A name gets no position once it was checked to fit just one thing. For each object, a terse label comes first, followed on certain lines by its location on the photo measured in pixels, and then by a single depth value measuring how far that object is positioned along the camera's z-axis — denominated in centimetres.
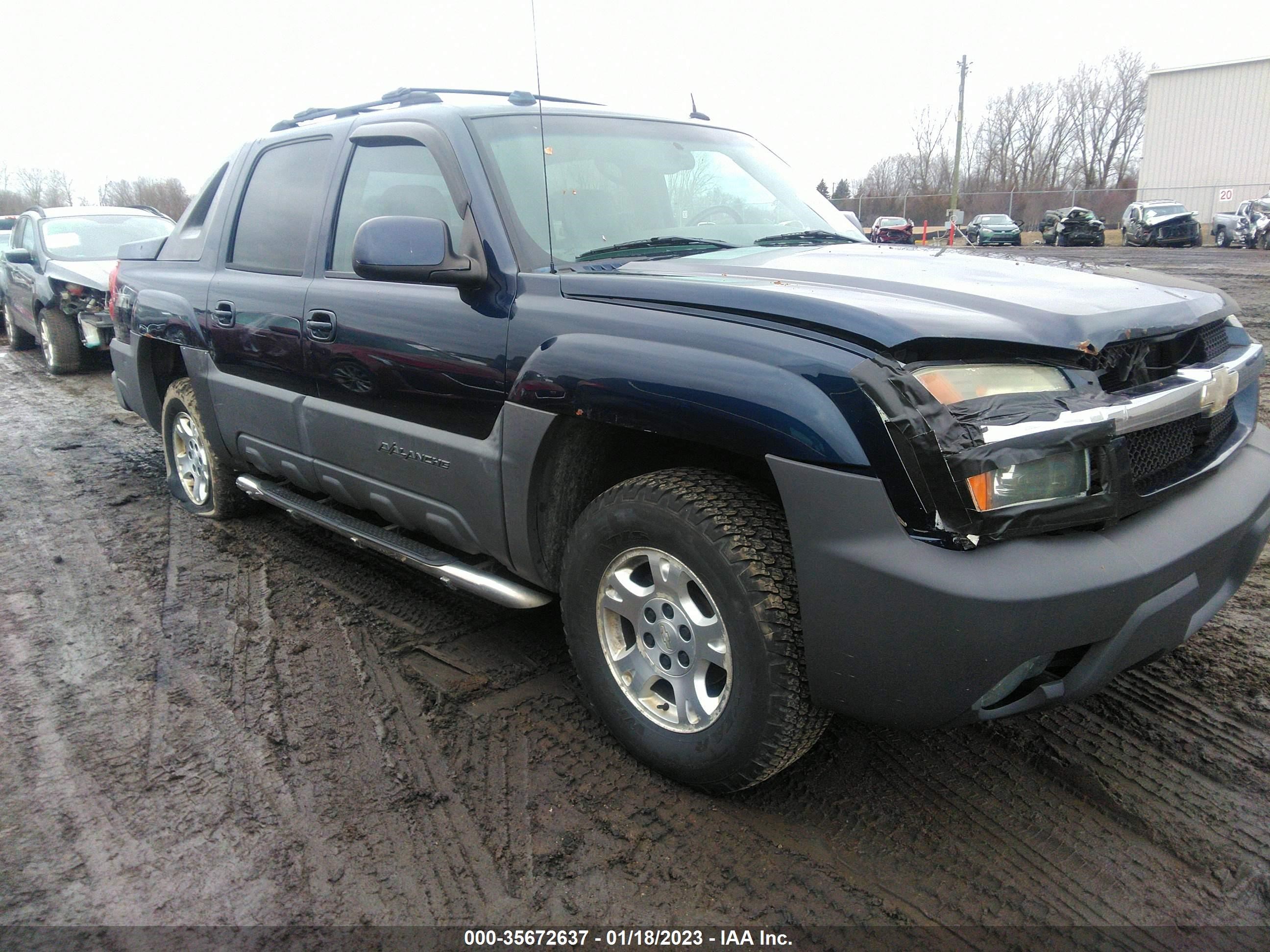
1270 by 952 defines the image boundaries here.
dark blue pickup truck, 190
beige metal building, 4006
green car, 3341
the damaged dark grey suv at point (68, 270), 912
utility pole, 3881
